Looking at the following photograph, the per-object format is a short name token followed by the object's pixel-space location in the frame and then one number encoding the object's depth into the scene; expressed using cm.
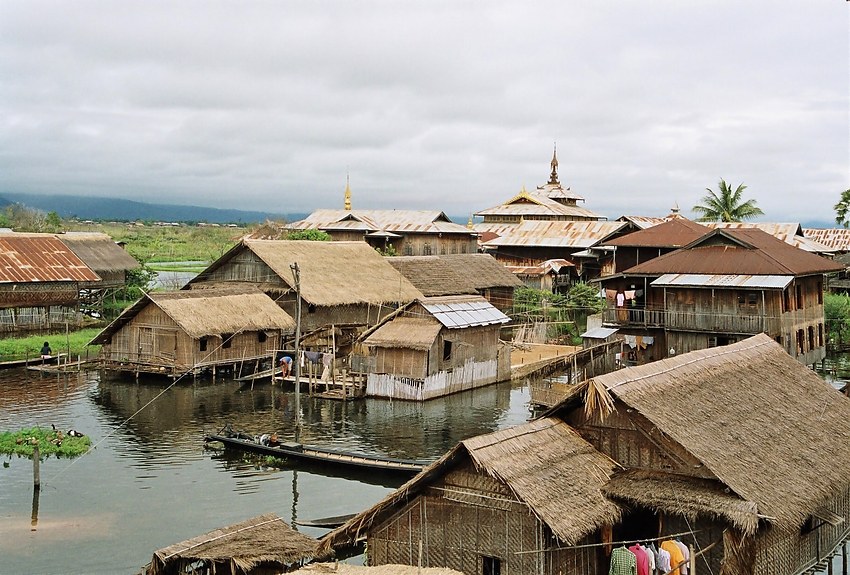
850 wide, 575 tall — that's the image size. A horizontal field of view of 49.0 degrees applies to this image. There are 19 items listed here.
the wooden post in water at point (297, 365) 2820
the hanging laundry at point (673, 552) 1489
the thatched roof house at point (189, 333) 3831
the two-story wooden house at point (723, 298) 3438
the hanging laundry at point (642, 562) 1459
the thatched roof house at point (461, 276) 5128
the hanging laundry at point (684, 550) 1511
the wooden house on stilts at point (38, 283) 4566
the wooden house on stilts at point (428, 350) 3503
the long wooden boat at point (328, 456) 2445
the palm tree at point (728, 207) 6869
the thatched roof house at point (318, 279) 4391
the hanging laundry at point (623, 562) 1443
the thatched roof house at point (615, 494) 1453
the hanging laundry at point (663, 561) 1479
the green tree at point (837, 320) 4516
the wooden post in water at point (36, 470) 2308
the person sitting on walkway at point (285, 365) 3931
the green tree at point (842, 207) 6531
